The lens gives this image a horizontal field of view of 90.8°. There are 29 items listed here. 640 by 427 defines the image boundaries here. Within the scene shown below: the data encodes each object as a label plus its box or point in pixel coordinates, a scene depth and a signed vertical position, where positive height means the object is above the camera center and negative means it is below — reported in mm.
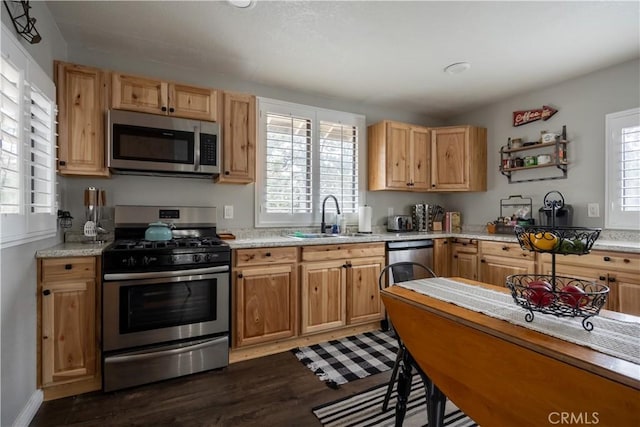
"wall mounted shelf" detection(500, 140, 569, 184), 3184 +569
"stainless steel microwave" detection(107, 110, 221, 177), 2369 +536
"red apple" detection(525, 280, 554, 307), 1069 -283
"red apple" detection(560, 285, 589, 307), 1051 -284
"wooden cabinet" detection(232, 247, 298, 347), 2502 -685
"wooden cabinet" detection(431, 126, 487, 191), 3822 +665
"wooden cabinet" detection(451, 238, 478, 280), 3379 -507
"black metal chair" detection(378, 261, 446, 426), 1355 -777
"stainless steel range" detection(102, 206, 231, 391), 2070 -683
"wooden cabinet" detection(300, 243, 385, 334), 2801 -681
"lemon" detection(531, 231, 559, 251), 1081 -98
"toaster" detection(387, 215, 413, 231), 3906 -134
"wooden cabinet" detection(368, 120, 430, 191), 3654 +666
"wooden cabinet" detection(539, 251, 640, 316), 2281 -467
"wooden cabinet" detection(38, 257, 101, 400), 1947 -727
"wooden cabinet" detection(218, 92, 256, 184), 2758 +649
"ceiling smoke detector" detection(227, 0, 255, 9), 1978 +1327
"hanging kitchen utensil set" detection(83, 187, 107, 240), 2371 +22
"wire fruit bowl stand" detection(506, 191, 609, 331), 1052 -264
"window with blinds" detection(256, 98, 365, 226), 3254 +543
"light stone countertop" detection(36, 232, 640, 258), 2010 -250
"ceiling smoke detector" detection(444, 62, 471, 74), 2832 +1327
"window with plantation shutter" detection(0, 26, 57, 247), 1513 +352
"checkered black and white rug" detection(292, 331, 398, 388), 2312 -1186
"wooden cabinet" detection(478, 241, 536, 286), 2946 -479
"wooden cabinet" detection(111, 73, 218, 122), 2385 +909
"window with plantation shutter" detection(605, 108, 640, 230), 2734 +378
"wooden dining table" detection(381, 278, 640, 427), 753 -463
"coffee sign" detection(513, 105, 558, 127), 3303 +1061
